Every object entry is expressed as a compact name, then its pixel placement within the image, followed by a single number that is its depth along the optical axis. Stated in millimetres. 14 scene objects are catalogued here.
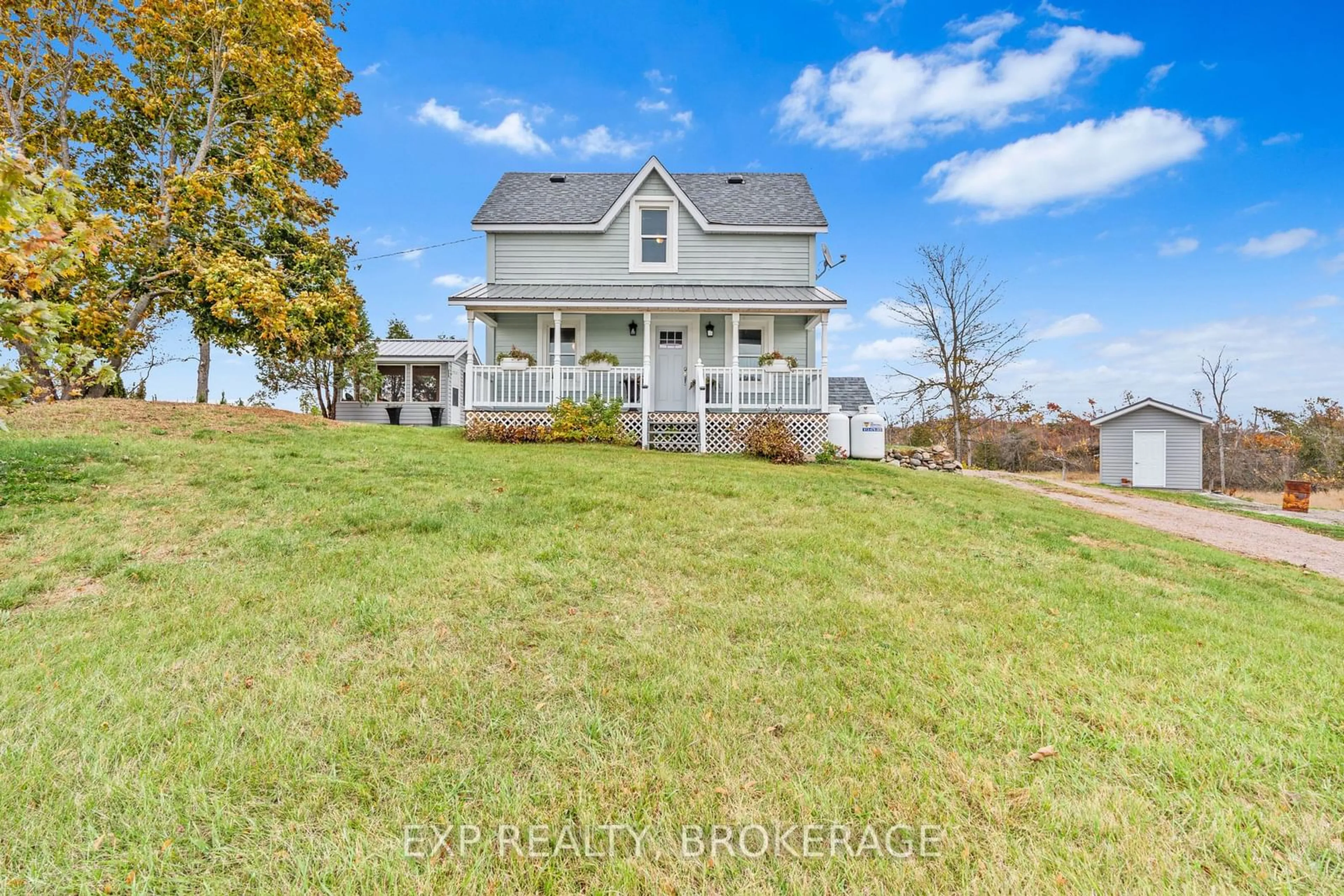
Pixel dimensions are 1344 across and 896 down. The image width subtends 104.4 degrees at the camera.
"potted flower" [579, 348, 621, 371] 13180
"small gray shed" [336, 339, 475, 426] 22250
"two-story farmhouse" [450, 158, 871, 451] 13727
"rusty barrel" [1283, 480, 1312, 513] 14773
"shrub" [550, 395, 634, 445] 12195
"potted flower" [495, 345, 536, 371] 12828
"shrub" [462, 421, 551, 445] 12117
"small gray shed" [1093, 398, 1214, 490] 19906
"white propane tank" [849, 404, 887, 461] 15164
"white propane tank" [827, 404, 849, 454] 13820
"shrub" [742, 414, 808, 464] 11633
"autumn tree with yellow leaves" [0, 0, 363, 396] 11531
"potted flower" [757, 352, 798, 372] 13117
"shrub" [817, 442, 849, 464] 12344
